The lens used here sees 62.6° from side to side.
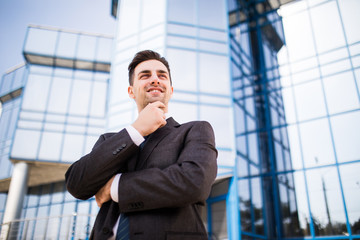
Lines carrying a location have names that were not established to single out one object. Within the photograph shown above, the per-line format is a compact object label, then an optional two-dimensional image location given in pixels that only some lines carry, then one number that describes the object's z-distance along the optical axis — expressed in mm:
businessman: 1492
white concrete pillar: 16359
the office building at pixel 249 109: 12477
